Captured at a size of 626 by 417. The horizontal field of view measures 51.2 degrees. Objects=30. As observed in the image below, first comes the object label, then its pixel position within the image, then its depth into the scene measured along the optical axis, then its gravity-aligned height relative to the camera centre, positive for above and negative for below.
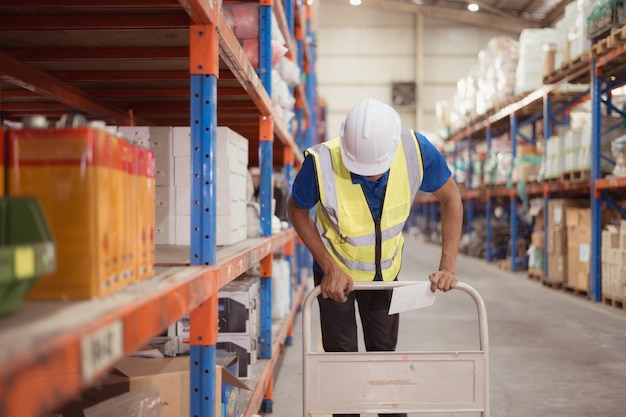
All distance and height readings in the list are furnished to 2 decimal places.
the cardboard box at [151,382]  2.23 -0.62
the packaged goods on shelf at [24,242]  1.08 -0.06
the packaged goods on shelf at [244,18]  4.31 +1.26
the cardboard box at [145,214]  1.60 -0.01
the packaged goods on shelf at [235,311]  3.69 -0.57
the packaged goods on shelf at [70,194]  1.29 +0.03
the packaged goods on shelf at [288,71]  5.40 +1.18
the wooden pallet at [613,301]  7.61 -1.08
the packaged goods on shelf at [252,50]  4.41 +1.08
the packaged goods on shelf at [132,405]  2.01 -0.63
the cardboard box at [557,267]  9.51 -0.83
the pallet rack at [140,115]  0.96 +0.49
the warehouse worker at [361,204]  2.81 +0.03
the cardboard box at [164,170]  2.75 +0.16
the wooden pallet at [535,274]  10.79 -1.05
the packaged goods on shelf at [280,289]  5.39 -0.67
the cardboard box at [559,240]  9.50 -0.42
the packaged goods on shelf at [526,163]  11.31 +0.84
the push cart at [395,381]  2.38 -0.63
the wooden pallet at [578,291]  8.82 -1.10
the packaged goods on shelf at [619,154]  7.38 +0.66
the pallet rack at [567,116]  7.90 +1.65
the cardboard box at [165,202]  2.78 +0.03
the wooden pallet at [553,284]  9.62 -1.09
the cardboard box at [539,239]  10.59 -0.46
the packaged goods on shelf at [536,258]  10.84 -0.79
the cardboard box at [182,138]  2.78 +0.30
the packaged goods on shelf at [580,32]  8.06 +2.30
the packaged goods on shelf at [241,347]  3.66 -0.79
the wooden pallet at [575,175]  8.54 +0.49
